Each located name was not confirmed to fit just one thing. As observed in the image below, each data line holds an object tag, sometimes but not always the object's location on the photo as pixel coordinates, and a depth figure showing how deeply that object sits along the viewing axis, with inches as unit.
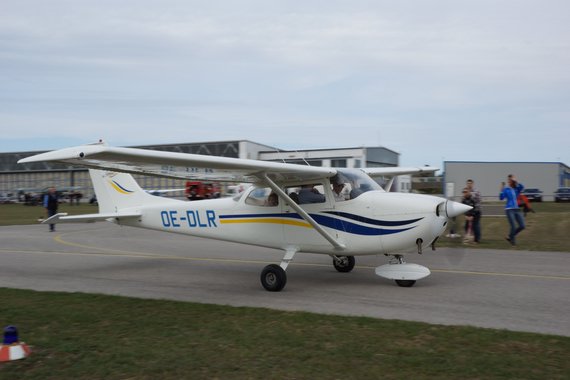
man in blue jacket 542.3
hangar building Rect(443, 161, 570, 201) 1847.9
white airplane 308.2
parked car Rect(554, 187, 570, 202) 1729.8
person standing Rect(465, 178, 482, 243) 557.6
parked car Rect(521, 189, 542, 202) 1826.9
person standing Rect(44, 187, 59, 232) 853.0
